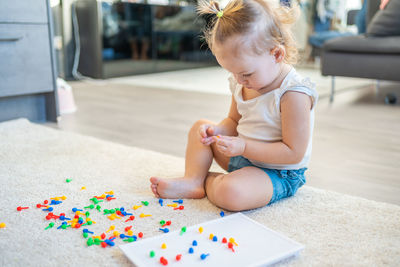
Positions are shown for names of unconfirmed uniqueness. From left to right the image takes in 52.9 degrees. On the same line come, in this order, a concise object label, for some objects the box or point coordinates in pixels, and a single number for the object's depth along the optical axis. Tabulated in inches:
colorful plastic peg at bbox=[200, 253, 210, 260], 27.8
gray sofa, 87.0
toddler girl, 32.9
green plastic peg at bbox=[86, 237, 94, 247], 30.0
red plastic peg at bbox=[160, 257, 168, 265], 26.7
